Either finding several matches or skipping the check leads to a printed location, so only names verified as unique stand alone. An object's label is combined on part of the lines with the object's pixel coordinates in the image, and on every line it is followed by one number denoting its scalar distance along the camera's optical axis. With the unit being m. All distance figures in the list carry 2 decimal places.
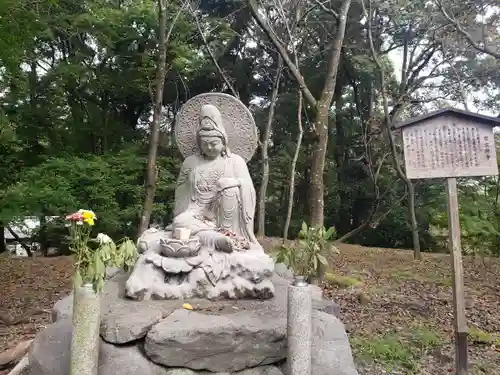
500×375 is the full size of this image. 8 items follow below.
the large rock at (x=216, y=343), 3.06
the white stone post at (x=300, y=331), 2.91
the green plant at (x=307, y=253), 3.17
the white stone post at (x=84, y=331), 2.78
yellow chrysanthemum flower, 2.94
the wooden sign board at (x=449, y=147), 4.11
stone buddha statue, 3.89
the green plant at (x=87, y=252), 2.87
